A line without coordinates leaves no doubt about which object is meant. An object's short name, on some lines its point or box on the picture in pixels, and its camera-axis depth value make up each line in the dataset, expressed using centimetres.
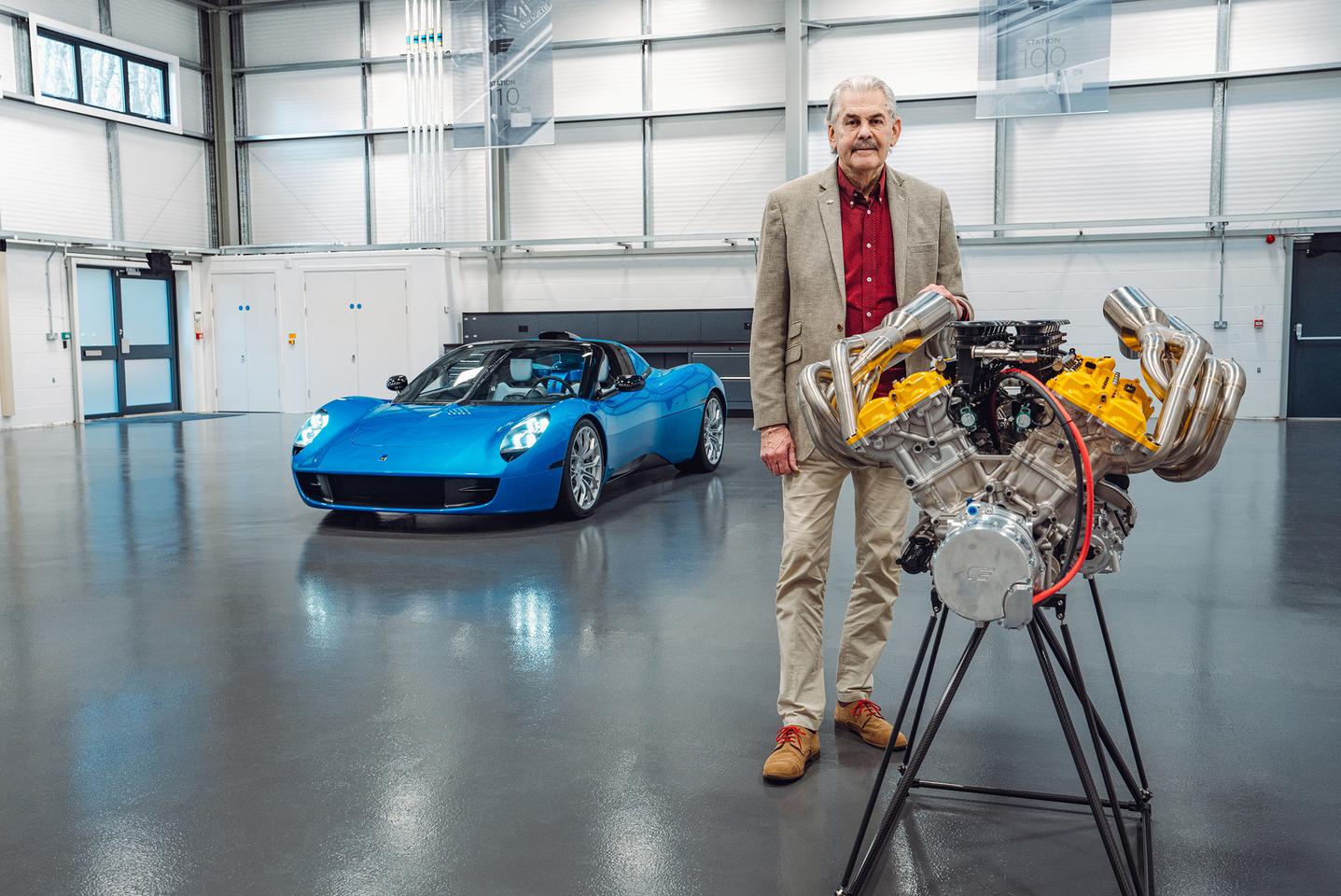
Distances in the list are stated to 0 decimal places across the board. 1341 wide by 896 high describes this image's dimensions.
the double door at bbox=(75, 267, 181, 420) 1516
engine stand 189
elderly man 265
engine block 192
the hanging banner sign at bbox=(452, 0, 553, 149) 1402
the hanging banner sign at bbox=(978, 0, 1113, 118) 1238
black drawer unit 1412
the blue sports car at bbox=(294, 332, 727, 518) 585
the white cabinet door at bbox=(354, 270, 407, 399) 1612
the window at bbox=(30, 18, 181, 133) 1423
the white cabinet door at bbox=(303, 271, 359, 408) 1638
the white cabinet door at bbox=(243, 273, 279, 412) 1666
